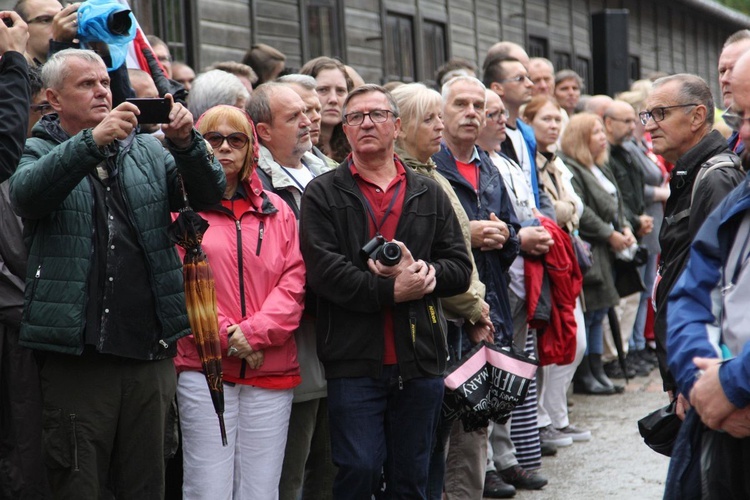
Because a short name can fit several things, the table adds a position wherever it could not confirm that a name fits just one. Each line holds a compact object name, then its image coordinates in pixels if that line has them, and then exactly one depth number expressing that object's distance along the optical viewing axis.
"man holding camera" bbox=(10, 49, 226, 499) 8.00
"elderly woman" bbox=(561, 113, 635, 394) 17.77
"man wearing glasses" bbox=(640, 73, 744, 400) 8.10
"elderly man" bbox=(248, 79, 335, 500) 9.96
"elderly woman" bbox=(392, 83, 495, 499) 10.66
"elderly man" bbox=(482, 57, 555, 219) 14.24
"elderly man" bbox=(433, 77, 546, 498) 11.71
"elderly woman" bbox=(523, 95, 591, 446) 14.95
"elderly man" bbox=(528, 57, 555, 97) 19.31
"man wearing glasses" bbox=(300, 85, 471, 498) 9.15
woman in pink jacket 9.02
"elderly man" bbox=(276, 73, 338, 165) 11.52
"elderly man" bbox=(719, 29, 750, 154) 10.38
